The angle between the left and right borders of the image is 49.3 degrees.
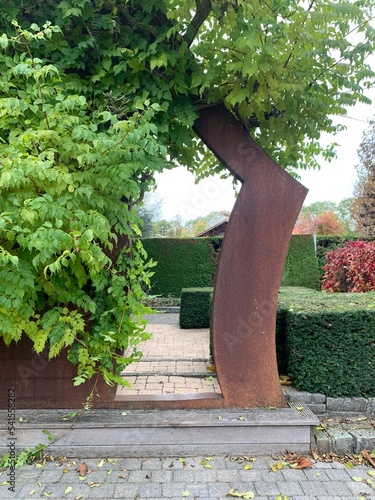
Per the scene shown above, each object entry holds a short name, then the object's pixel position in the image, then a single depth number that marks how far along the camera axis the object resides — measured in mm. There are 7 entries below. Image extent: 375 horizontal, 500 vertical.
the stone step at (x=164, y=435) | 2869
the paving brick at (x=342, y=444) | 2928
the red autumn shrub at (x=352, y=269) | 6100
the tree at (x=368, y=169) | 15279
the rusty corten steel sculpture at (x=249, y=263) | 3148
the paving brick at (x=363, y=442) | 2914
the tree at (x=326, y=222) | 29847
